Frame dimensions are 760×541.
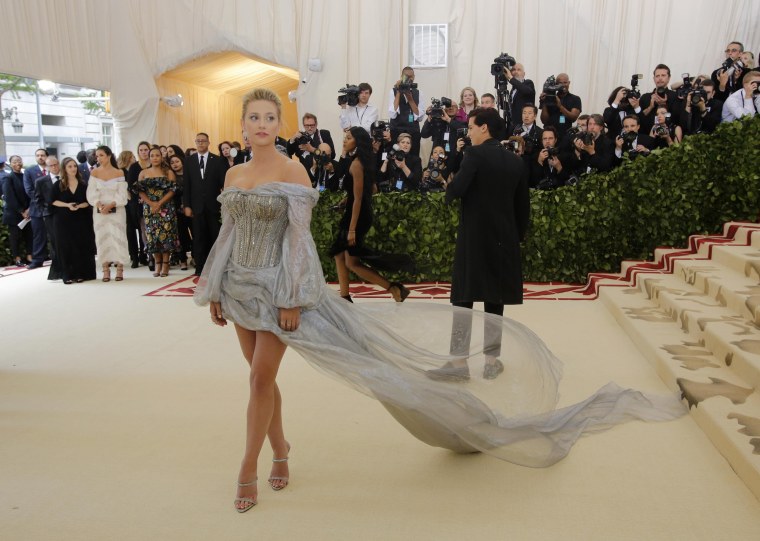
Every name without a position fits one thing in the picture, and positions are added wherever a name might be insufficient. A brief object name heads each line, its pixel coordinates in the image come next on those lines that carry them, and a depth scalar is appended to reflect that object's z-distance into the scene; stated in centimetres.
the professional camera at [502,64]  849
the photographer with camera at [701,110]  793
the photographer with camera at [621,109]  840
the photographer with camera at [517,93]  859
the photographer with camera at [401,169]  826
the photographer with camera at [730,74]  812
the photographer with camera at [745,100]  758
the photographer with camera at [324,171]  837
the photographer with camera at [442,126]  887
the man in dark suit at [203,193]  821
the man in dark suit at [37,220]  1010
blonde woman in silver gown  285
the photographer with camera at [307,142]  854
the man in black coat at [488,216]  424
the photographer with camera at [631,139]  784
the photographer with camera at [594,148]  766
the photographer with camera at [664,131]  777
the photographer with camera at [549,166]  781
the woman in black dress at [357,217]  590
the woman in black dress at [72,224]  862
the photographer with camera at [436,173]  816
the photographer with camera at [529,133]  794
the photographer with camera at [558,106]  861
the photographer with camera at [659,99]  817
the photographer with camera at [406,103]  930
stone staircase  343
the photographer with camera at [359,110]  924
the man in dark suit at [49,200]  888
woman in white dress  859
